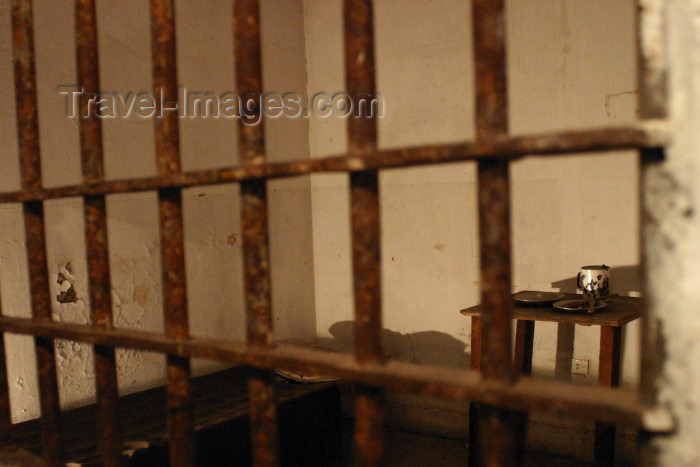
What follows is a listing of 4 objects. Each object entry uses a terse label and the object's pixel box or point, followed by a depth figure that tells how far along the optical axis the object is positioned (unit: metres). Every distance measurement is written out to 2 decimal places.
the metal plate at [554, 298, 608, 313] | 1.75
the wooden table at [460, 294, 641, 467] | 1.68
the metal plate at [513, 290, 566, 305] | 1.90
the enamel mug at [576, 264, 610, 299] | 1.82
